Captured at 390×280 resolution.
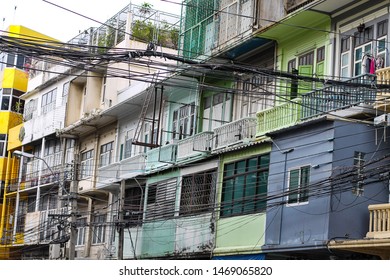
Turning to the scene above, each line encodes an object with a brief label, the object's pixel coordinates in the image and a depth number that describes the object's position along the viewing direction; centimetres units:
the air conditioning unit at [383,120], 2006
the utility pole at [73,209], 2989
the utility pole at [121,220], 2792
